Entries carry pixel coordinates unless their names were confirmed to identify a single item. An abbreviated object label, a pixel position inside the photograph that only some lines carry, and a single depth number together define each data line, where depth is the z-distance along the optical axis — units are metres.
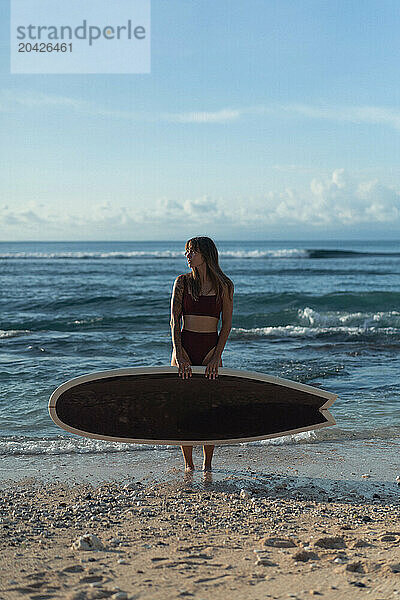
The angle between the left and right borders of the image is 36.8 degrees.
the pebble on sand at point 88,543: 2.94
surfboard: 4.25
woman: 4.17
